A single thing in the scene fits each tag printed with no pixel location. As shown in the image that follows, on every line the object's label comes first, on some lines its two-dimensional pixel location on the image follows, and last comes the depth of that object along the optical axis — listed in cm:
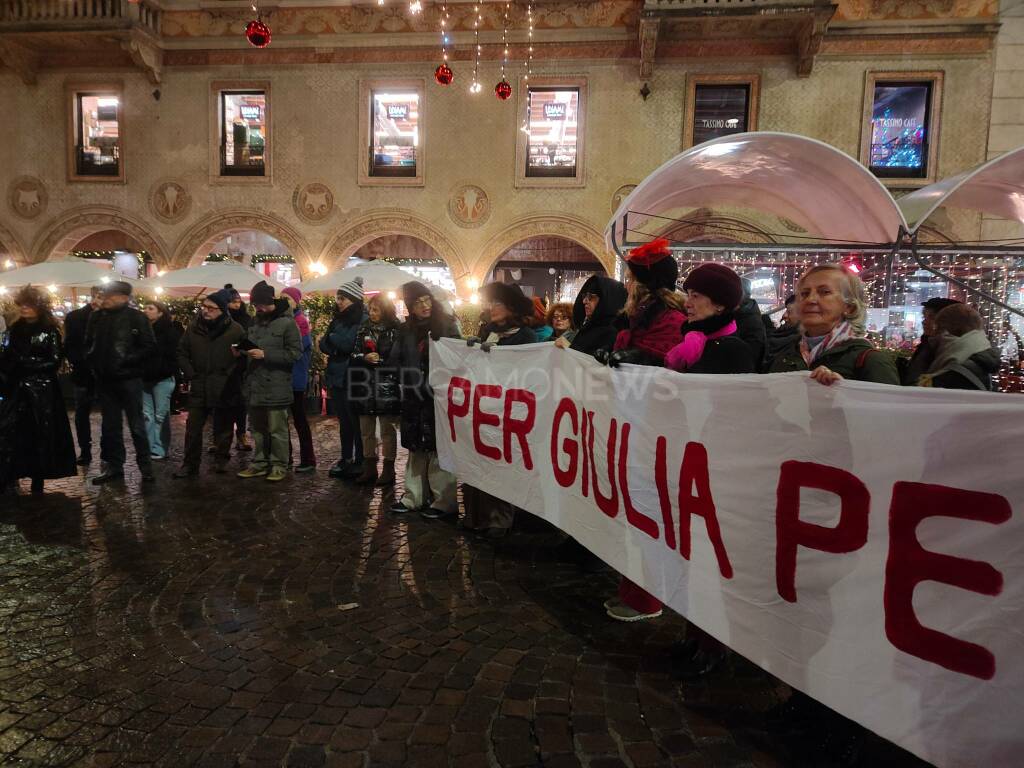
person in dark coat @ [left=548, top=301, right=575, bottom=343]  652
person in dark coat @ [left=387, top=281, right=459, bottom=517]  536
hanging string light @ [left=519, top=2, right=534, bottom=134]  1409
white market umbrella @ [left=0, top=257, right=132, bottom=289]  1167
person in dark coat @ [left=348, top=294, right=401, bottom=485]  584
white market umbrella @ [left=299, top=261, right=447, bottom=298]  1105
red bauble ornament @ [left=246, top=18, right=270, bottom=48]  690
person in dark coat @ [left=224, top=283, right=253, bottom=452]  704
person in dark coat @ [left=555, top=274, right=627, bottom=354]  413
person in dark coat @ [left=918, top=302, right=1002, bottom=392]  437
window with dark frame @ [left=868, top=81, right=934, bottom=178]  1366
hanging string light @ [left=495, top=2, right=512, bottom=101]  1412
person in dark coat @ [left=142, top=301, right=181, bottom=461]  759
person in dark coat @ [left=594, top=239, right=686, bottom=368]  362
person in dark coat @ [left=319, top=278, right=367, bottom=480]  655
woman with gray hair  254
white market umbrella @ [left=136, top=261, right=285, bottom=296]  1095
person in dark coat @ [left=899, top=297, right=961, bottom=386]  477
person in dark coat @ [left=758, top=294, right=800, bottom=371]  506
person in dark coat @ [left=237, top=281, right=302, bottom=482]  643
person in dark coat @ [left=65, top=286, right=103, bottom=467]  705
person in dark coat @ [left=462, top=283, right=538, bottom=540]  498
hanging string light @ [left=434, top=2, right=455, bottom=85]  1427
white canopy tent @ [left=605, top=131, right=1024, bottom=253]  640
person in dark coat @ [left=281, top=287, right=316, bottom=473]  686
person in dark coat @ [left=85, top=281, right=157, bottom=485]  624
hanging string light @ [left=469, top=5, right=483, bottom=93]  1420
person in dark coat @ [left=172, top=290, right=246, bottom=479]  669
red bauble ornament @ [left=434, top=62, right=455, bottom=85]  1012
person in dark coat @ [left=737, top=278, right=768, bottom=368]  332
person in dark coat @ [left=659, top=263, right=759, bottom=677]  296
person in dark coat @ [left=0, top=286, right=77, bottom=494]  576
